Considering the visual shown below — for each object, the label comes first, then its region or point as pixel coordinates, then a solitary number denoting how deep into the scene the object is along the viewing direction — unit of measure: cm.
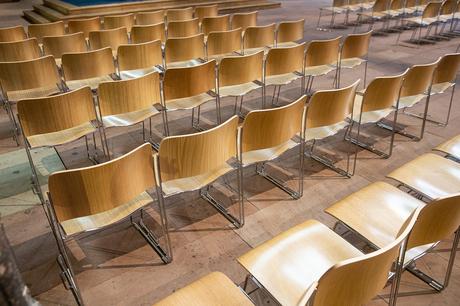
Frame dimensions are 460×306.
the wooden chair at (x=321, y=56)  451
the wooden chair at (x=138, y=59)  426
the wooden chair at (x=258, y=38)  528
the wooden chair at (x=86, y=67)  390
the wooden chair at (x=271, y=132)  271
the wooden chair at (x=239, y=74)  394
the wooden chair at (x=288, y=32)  564
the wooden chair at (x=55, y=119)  288
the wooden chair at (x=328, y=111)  304
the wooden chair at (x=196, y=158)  237
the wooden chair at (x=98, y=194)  202
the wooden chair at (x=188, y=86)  361
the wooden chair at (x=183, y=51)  455
